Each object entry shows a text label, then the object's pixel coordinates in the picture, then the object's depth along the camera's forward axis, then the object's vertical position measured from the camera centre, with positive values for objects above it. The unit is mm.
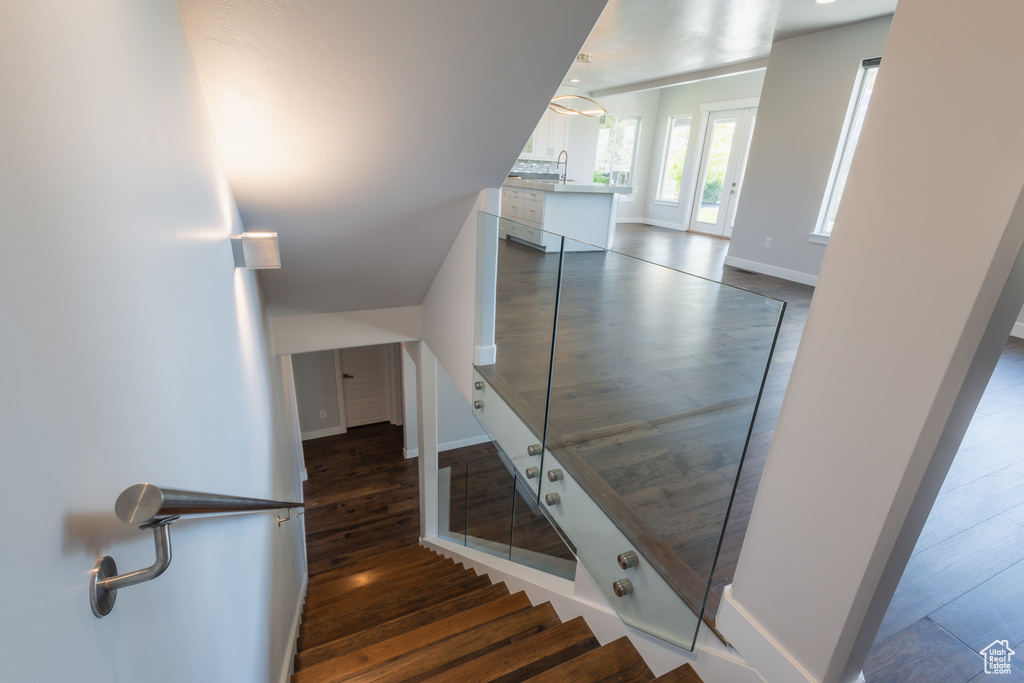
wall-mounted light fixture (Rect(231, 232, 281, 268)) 2158 -441
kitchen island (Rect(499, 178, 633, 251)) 5422 -509
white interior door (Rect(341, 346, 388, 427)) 7016 -3183
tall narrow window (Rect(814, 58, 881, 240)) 4609 +283
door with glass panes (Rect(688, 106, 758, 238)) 7996 -5
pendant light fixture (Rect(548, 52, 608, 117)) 9041 +981
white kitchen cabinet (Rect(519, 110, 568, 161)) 8883 +336
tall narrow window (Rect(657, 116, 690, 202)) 8983 +169
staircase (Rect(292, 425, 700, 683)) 2037 -2527
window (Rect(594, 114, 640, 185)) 9406 +255
